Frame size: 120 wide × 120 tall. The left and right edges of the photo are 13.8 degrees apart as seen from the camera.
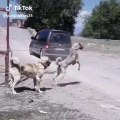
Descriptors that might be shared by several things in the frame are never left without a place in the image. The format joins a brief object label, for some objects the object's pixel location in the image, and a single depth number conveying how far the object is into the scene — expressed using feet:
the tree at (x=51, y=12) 182.09
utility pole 49.30
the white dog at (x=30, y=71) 44.32
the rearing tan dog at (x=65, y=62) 50.62
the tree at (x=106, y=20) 186.19
